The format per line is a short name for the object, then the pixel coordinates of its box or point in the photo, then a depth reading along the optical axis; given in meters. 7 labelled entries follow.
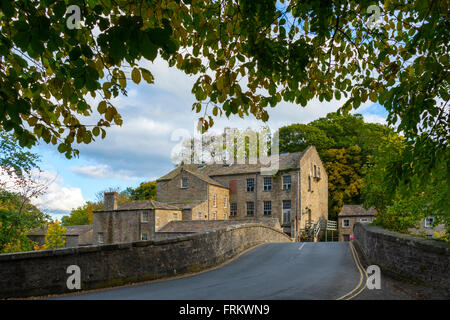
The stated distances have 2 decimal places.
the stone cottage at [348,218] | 43.95
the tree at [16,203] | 14.12
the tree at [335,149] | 51.28
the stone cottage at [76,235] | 50.70
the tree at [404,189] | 5.84
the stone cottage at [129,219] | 37.38
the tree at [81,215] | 70.54
